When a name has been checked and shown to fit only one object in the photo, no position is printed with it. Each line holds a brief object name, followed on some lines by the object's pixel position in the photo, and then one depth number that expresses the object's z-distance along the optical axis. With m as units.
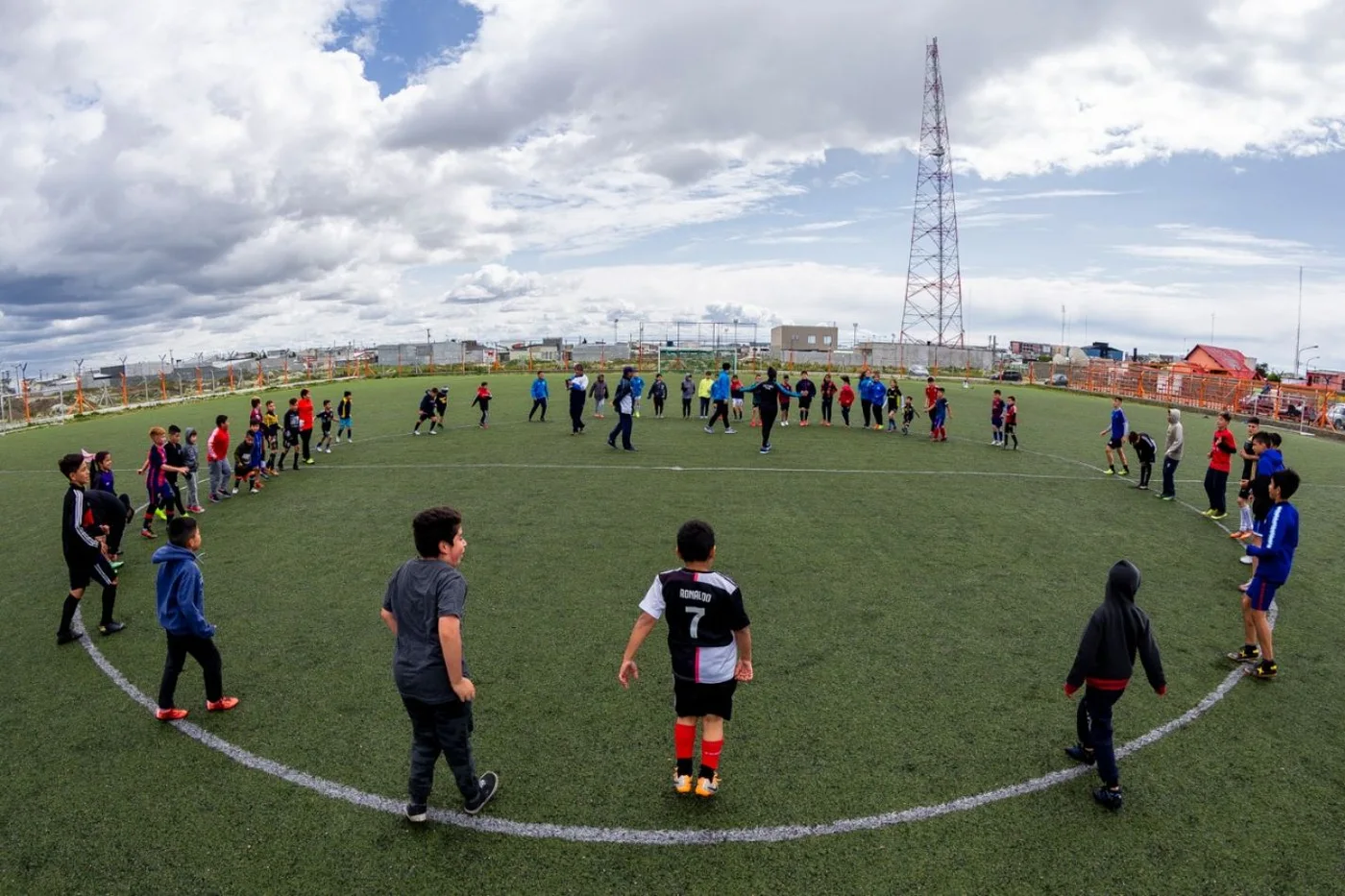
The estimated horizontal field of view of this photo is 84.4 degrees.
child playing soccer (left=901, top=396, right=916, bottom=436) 22.67
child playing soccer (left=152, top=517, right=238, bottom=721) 5.58
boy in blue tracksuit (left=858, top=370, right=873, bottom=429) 23.41
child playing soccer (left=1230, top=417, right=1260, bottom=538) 10.73
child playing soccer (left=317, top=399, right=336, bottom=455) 18.86
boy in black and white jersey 4.44
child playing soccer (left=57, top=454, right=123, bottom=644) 7.31
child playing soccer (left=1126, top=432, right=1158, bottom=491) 14.62
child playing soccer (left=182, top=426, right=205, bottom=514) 12.42
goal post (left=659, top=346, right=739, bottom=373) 59.53
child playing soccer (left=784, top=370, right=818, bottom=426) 24.15
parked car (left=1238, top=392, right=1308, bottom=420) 30.75
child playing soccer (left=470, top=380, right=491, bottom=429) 23.39
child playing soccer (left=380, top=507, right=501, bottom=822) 4.12
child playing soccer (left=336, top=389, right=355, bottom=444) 19.84
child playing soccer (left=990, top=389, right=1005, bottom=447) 20.09
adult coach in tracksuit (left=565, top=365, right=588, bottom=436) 21.07
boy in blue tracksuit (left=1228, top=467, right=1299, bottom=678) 6.36
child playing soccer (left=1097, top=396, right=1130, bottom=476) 16.00
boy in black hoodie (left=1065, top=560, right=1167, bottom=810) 4.71
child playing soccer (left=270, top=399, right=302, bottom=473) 16.62
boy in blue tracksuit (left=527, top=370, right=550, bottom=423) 24.64
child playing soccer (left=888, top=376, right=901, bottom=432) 23.09
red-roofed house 61.66
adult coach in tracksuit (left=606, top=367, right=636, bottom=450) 18.34
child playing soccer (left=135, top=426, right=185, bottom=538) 11.45
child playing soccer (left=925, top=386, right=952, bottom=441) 20.84
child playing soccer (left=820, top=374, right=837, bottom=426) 24.83
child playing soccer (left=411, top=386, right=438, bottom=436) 22.14
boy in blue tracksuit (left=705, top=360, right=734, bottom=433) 21.52
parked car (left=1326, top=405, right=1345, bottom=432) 26.88
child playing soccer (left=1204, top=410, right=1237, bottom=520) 12.23
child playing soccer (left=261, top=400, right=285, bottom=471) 15.98
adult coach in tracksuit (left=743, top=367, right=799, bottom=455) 18.14
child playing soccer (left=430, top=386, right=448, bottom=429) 22.53
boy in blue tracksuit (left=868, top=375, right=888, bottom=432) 23.20
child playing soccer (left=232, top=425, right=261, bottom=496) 14.26
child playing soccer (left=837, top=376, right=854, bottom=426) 24.12
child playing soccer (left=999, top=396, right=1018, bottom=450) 19.66
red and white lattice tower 73.38
